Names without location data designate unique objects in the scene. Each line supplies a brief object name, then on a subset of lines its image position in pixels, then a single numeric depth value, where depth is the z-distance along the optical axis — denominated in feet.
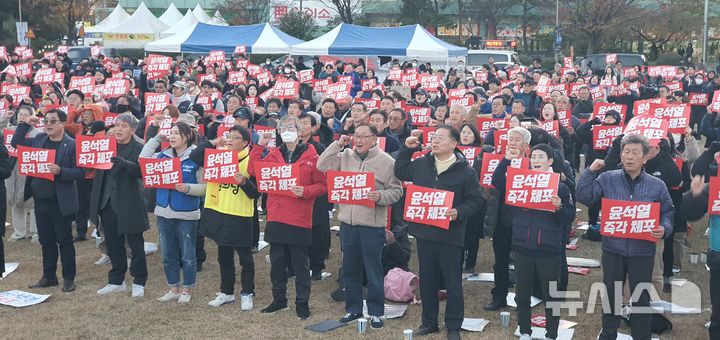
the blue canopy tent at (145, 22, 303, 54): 103.65
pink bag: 28.45
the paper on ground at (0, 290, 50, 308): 28.55
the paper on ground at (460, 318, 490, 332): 25.67
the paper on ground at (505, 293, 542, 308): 28.01
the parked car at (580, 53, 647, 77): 123.75
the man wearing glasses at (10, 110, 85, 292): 29.01
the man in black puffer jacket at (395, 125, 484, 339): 23.91
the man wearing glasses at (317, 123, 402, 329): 25.27
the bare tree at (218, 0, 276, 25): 204.54
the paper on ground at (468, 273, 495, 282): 31.30
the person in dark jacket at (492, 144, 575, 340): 23.31
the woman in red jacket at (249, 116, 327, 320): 26.35
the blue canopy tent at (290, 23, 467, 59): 96.12
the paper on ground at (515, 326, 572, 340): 24.79
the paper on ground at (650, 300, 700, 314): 26.52
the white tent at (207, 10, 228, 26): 195.69
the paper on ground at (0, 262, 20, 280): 32.59
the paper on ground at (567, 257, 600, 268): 33.17
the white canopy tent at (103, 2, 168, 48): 140.67
